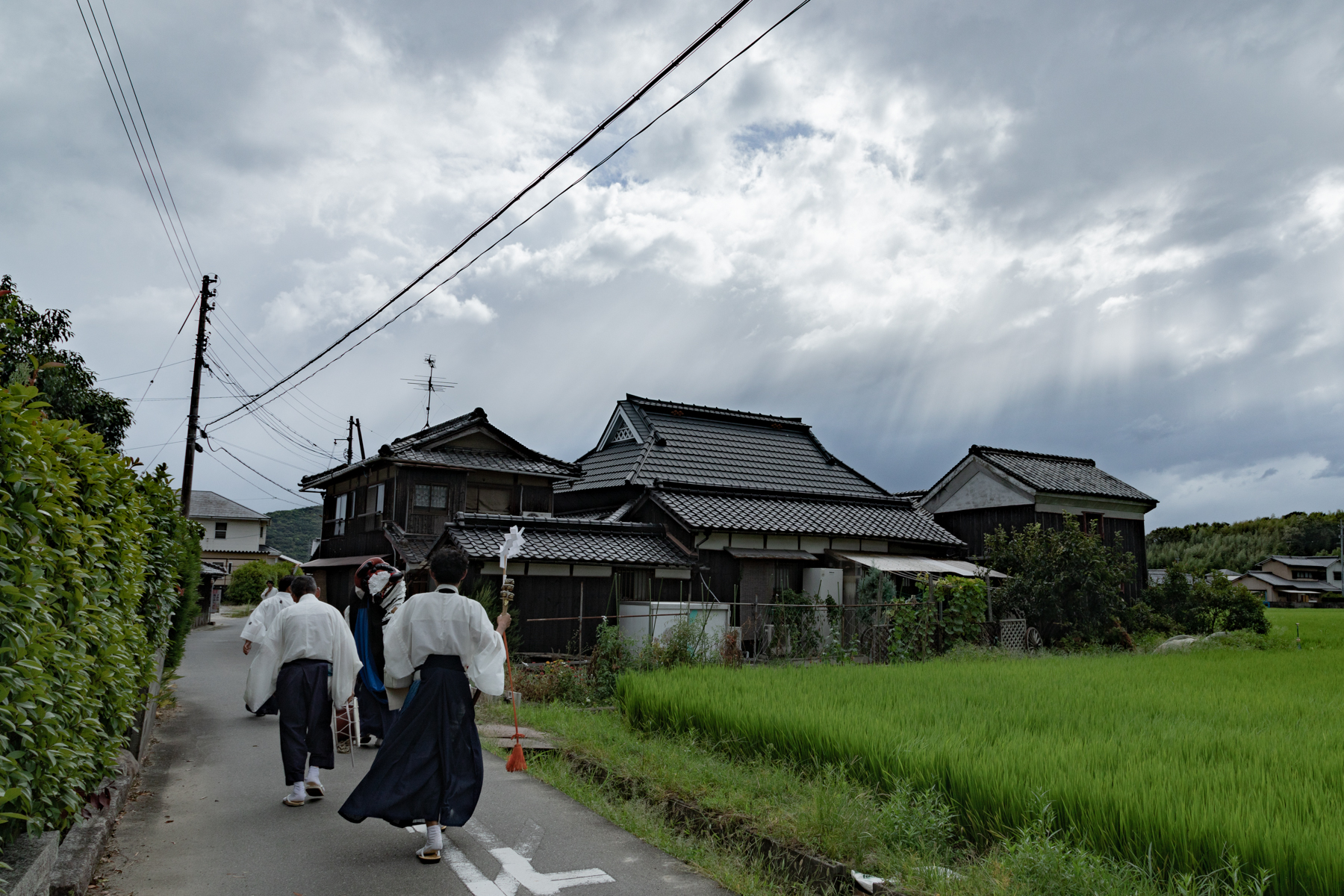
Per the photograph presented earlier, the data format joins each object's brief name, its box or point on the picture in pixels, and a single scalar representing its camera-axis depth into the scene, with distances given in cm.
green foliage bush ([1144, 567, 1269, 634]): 2147
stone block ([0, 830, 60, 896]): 298
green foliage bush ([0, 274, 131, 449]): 1224
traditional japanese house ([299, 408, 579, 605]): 2131
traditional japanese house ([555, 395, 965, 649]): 1923
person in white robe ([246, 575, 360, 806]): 629
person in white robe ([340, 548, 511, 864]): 500
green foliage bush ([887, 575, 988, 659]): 1516
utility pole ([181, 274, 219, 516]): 2259
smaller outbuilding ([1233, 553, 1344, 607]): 5747
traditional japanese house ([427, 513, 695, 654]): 1541
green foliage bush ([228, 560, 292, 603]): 4269
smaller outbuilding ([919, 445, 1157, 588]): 2350
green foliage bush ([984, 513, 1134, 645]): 1889
